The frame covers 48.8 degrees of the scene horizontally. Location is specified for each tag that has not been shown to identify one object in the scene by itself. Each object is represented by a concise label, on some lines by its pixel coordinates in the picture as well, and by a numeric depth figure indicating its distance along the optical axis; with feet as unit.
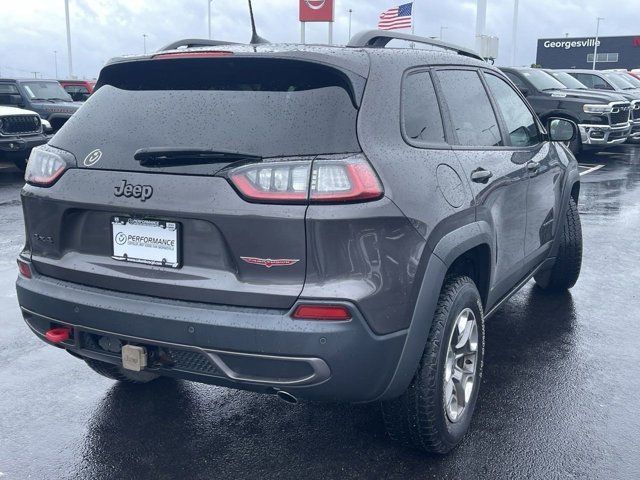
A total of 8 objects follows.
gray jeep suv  8.21
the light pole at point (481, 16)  64.64
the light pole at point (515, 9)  116.06
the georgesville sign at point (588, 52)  261.85
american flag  66.39
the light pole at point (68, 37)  130.35
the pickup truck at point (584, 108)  50.01
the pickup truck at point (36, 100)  50.96
